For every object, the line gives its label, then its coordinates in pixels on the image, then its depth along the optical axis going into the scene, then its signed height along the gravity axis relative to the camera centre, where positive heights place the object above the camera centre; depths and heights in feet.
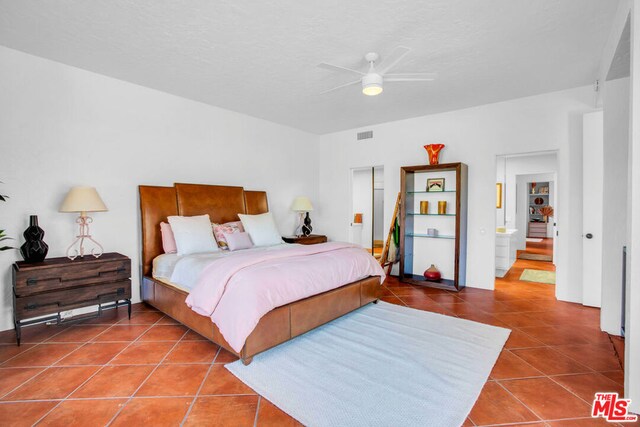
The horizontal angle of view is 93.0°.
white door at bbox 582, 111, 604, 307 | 12.43 +0.14
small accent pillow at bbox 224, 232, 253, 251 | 13.37 -1.50
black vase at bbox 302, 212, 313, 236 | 20.39 -1.31
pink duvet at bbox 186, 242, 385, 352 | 8.04 -2.28
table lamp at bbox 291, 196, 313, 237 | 19.54 -0.32
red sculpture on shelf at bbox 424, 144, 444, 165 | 16.52 +3.07
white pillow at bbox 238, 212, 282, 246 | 14.35 -1.07
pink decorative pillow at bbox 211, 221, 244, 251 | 13.79 -1.09
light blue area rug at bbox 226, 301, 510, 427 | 6.37 -4.25
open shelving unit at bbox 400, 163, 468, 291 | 15.83 -1.10
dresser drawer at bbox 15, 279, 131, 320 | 9.44 -3.06
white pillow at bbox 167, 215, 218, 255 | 12.32 -1.14
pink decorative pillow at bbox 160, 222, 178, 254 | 12.96 -1.40
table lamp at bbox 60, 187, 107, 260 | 10.52 -0.02
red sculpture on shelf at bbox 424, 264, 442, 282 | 16.61 -3.66
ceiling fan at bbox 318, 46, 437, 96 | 9.96 +4.43
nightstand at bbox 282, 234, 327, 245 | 18.37 -1.97
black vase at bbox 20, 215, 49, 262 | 10.11 -1.21
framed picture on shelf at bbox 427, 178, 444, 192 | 17.17 +1.32
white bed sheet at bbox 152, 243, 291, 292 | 10.05 -2.15
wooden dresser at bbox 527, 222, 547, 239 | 37.68 -2.80
